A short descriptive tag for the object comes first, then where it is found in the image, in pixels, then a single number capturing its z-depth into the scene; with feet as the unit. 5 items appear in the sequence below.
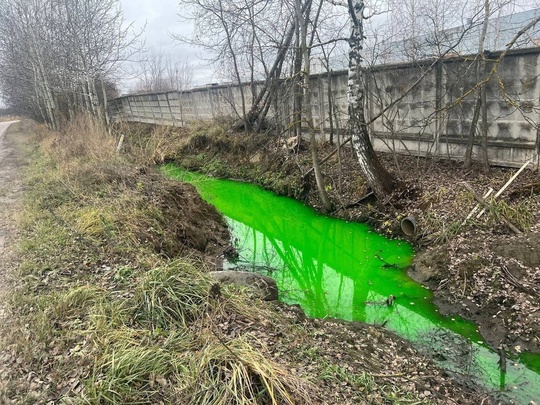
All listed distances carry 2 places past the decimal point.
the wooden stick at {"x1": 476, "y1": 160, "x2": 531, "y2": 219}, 20.27
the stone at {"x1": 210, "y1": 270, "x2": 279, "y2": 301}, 15.88
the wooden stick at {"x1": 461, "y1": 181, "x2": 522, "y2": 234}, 19.04
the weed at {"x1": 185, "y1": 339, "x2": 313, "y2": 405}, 8.92
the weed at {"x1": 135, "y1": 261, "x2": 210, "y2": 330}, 11.94
